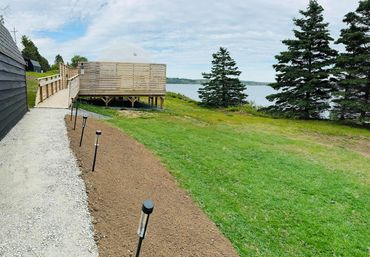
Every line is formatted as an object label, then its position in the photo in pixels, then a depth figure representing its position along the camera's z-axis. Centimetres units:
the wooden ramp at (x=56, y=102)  1616
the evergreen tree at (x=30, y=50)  6944
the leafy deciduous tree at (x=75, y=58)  7646
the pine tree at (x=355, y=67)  2150
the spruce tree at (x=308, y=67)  2416
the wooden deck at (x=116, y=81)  2208
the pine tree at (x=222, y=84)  3281
